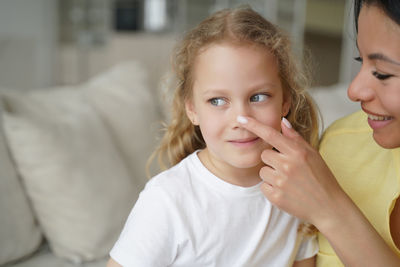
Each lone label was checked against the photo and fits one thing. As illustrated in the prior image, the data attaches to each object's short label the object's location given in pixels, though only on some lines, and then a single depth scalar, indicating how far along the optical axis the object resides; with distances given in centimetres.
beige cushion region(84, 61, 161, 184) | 197
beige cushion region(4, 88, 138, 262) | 159
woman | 87
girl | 101
